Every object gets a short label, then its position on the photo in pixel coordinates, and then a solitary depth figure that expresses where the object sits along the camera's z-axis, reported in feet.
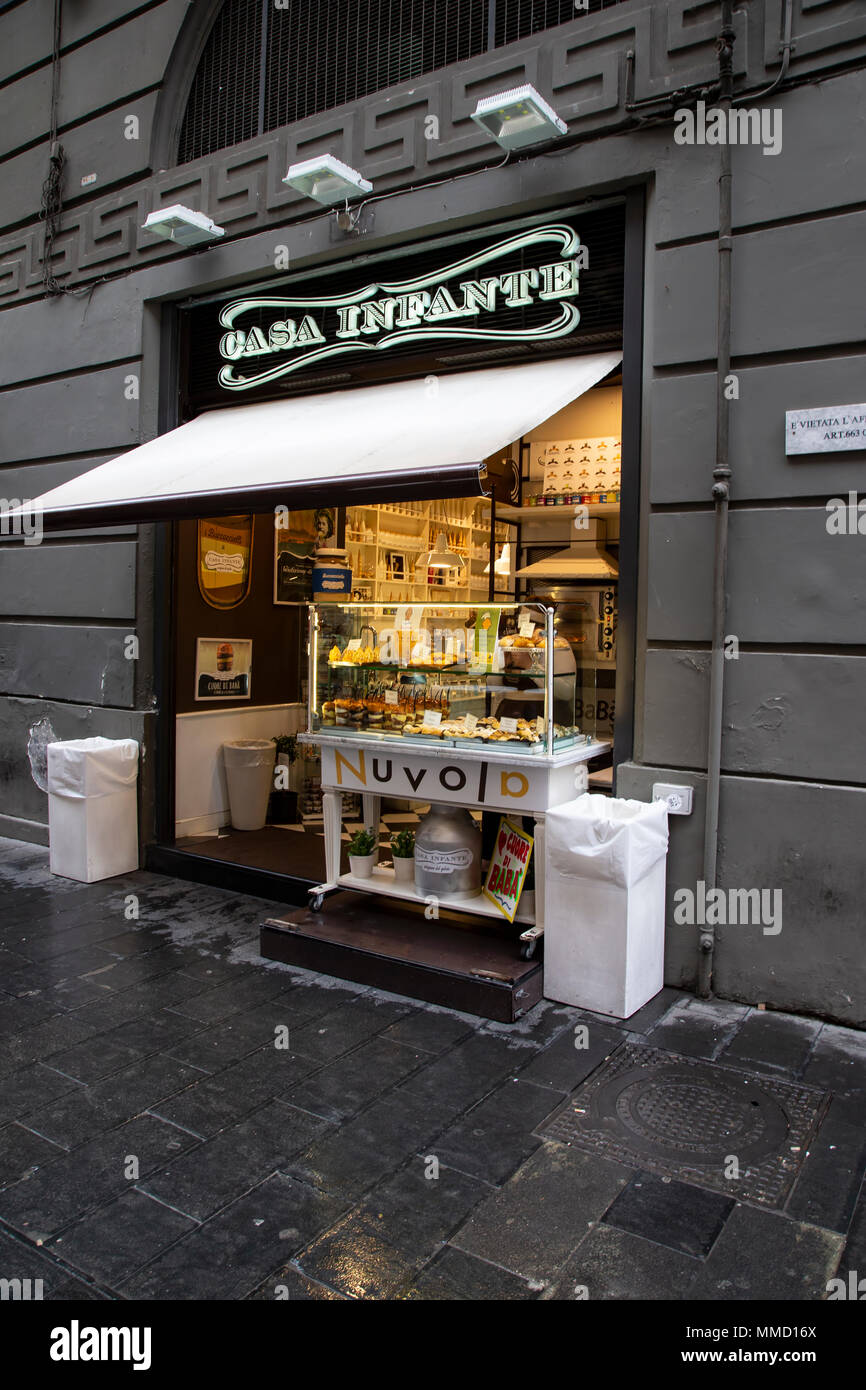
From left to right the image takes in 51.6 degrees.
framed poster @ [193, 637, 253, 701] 26.68
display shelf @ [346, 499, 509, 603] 32.96
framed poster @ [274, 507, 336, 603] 29.66
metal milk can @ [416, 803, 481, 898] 17.90
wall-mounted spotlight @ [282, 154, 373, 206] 19.19
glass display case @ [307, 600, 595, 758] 16.62
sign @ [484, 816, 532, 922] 17.02
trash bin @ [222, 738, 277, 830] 27.09
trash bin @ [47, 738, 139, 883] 22.97
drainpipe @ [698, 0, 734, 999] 15.66
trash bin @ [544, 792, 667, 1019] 14.78
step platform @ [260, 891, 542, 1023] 15.31
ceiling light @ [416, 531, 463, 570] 31.37
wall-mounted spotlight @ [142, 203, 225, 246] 22.33
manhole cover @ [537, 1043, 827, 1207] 10.97
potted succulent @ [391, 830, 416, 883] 19.03
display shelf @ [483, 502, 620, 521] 29.50
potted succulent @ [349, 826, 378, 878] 19.24
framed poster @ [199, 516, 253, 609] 26.53
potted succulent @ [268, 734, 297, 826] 28.91
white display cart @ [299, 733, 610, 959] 16.42
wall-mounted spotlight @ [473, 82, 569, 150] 16.22
